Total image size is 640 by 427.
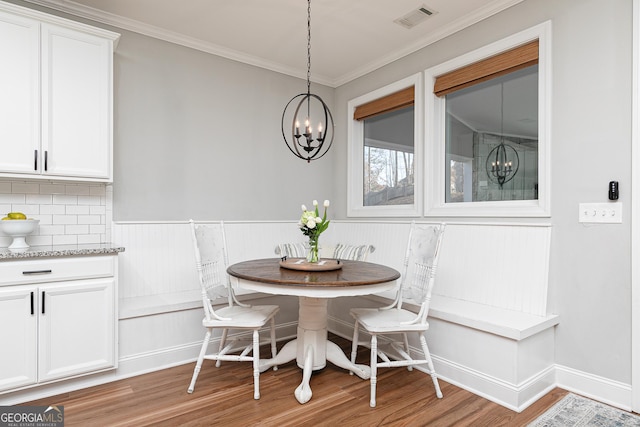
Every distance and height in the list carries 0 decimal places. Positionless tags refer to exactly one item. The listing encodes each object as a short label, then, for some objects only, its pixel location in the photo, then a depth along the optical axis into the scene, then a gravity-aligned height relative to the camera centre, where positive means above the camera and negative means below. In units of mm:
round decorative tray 2471 -356
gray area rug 2059 -1138
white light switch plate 2266 +17
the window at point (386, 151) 3582 +664
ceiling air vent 2938 +1580
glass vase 2656 -264
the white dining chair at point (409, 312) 2348 -695
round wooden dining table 2131 -436
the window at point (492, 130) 2674 +678
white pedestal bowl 2438 -125
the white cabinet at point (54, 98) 2408 +764
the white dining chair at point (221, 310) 2408 -694
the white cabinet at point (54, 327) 2225 -728
